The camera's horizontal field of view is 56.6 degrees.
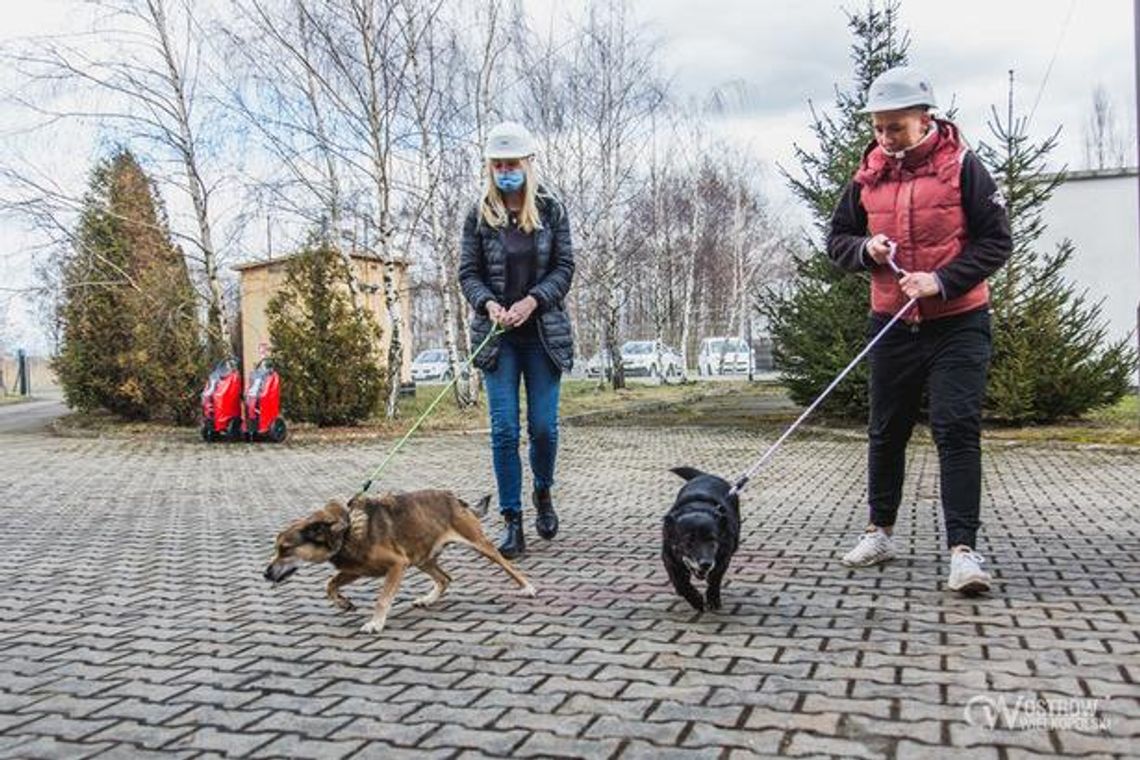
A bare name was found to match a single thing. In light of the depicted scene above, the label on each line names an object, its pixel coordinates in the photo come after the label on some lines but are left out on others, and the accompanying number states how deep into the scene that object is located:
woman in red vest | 4.65
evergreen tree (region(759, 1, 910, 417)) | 14.05
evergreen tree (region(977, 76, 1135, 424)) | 13.32
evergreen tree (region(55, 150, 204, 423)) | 18.23
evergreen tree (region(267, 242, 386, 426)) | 16.22
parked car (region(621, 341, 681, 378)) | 43.66
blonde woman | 5.79
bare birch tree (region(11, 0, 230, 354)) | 17.70
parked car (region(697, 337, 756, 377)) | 45.97
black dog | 4.07
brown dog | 4.23
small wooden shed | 23.27
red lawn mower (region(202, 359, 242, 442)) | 15.60
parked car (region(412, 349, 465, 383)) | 45.66
